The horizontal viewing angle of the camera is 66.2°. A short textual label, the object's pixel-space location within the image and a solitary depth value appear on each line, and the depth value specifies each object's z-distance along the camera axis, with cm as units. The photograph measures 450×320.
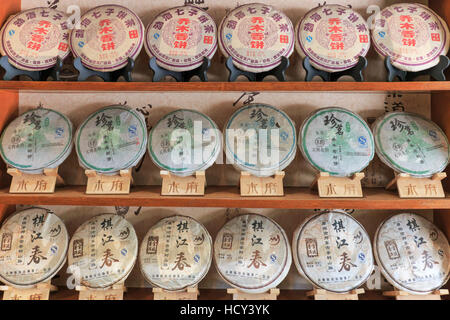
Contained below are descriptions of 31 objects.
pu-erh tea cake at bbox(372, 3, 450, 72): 158
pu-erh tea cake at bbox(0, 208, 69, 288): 162
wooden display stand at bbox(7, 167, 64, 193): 160
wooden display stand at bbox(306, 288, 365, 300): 160
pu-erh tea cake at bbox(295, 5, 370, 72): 158
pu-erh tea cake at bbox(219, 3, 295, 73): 158
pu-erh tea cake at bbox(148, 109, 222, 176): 161
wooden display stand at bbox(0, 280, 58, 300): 163
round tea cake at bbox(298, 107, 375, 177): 159
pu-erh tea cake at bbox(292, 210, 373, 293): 160
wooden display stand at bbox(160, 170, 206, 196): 157
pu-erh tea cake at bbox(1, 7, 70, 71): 162
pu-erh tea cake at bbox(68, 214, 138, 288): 162
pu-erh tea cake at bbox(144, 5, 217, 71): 160
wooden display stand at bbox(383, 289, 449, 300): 159
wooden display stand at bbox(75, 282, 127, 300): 164
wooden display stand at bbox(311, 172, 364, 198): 154
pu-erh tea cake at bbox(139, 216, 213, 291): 162
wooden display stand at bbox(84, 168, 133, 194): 158
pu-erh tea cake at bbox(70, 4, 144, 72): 160
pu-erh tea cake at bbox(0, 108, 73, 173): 163
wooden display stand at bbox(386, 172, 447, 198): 154
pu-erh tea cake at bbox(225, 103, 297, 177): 162
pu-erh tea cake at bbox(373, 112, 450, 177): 158
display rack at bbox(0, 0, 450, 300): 148
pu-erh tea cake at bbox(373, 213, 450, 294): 159
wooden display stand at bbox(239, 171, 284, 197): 157
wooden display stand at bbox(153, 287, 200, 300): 163
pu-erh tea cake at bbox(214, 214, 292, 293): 161
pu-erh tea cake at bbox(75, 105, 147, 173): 162
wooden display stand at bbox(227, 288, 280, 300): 163
